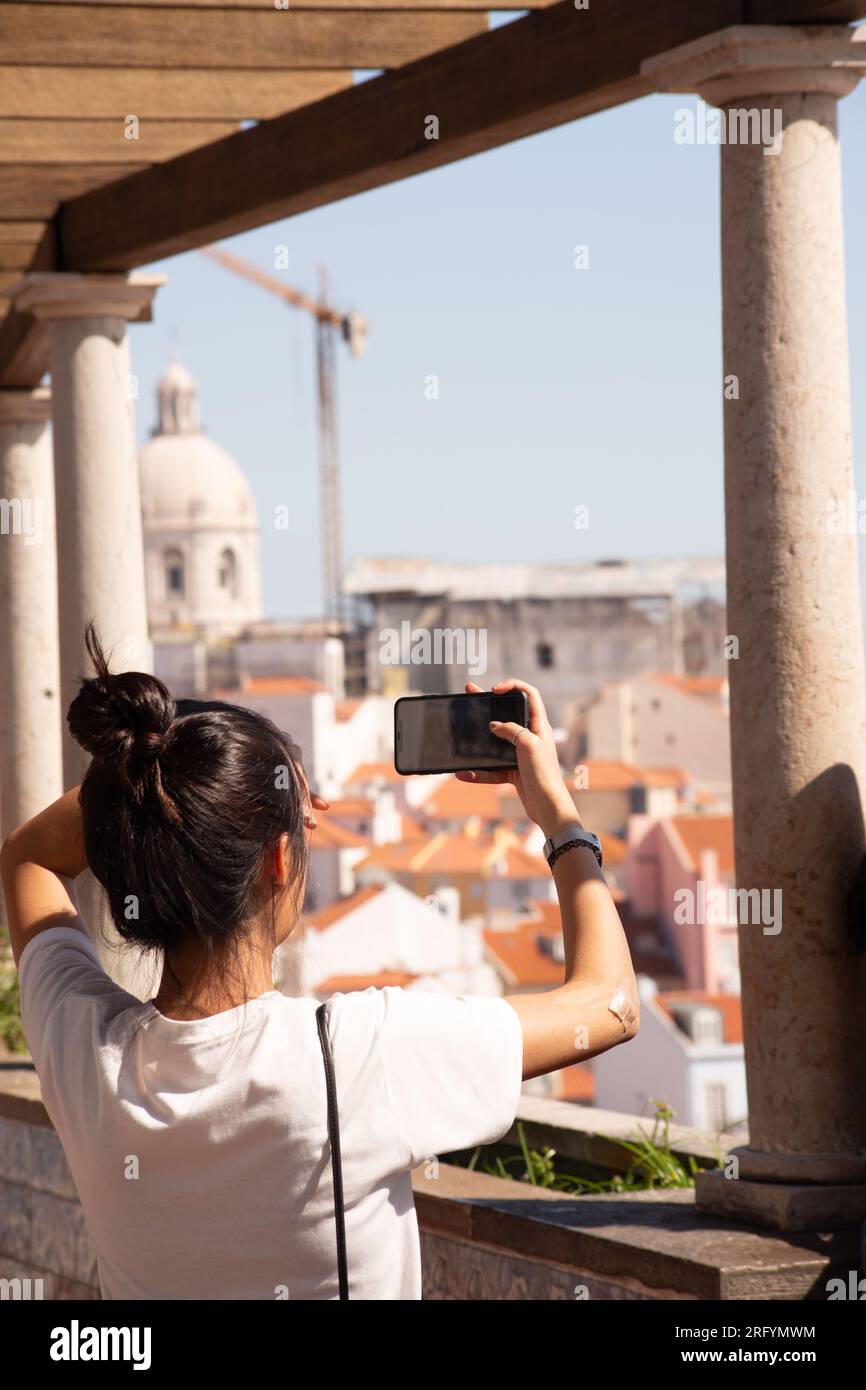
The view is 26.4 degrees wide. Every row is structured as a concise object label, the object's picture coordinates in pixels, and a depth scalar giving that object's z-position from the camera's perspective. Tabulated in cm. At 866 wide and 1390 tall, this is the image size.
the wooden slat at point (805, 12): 436
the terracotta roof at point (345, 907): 5119
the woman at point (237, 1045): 192
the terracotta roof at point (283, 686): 8544
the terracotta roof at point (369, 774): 8594
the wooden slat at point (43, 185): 708
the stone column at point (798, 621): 443
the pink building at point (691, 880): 5450
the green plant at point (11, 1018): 897
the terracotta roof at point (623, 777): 7438
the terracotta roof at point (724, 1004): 4422
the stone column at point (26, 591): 973
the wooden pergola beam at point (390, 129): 496
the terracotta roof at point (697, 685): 8562
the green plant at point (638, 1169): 564
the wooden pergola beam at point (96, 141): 666
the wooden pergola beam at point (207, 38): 589
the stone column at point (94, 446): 725
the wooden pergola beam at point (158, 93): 634
